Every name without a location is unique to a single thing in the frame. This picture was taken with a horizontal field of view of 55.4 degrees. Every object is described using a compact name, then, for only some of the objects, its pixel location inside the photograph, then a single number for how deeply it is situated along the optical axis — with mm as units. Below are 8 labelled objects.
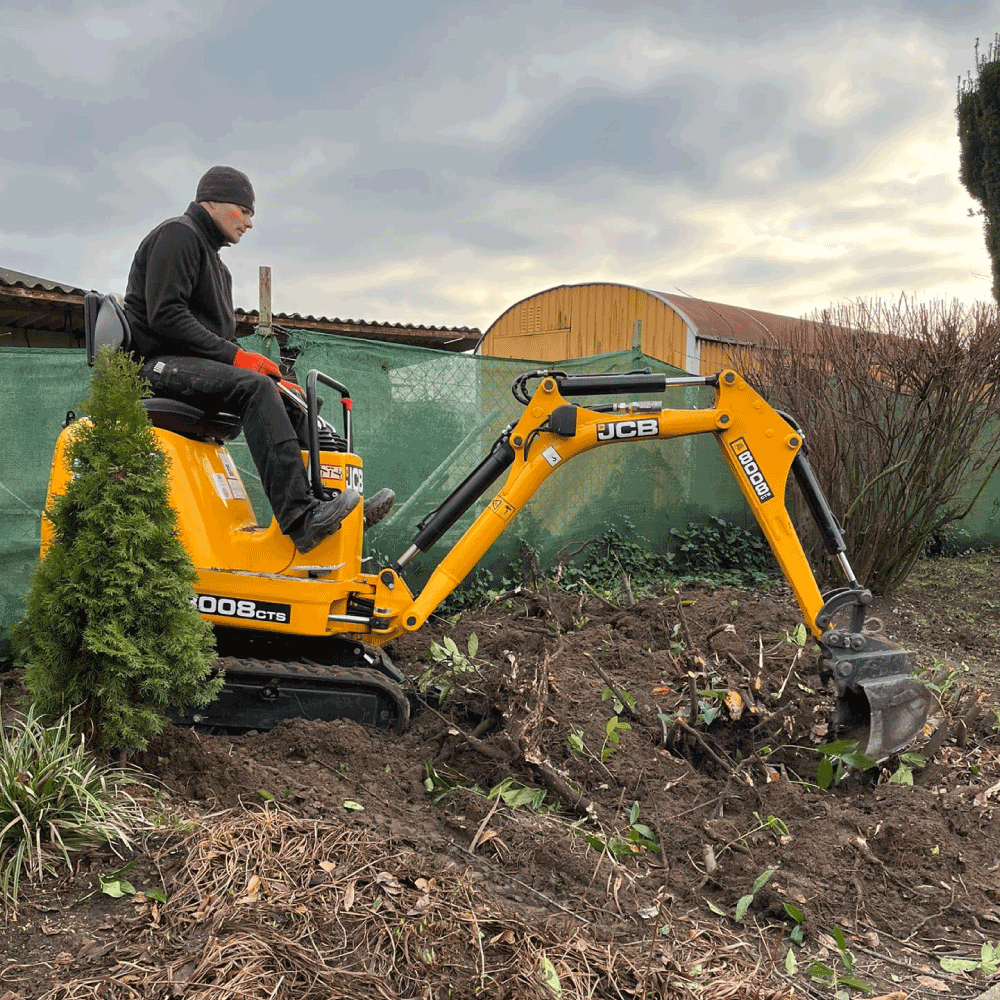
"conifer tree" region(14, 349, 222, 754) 3418
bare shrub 7977
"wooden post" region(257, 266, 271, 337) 7090
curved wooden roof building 14648
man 4141
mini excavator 4234
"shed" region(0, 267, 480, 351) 10781
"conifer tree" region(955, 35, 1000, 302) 18422
